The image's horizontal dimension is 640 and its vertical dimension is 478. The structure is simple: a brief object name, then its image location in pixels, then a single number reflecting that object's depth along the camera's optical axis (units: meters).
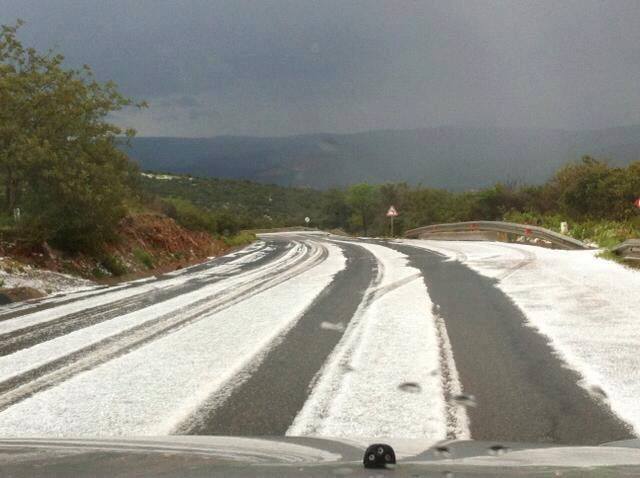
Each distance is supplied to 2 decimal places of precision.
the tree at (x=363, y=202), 103.38
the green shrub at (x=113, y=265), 15.62
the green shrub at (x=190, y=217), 28.75
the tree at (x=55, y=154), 13.60
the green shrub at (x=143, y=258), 17.81
